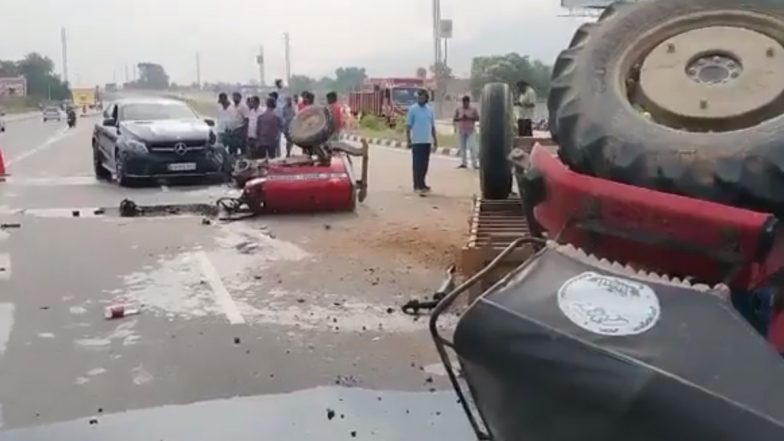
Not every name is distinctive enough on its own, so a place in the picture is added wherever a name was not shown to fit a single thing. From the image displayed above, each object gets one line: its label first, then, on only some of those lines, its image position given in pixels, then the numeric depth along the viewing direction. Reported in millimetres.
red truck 43438
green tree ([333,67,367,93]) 106062
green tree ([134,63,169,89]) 133875
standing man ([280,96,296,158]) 18403
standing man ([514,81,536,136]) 14117
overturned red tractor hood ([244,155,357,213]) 11844
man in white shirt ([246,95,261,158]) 17781
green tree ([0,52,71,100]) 108125
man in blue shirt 14734
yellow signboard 84438
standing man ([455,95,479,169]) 19047
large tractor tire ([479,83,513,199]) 7402
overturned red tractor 2506
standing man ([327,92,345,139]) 13565
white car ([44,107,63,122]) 64188
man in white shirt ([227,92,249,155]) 18453
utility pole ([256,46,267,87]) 71888
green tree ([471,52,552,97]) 42456
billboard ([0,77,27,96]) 93000
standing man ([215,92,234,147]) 18500
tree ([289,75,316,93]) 93475
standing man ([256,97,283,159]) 17406
